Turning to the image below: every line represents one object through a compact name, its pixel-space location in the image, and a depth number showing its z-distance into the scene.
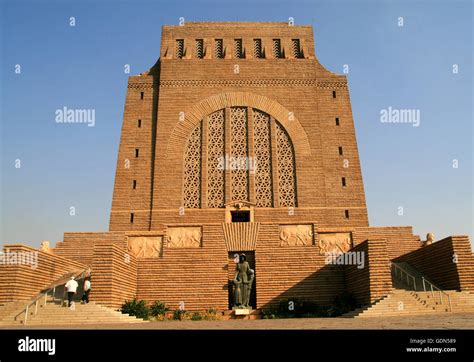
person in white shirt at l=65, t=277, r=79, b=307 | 12.07
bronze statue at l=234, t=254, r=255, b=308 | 14.96
